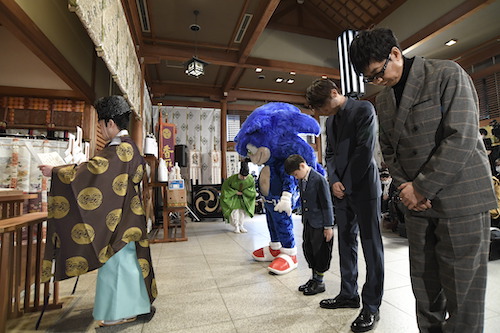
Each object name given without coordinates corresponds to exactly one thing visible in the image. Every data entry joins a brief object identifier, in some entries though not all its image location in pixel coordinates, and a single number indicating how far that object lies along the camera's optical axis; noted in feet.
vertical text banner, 19.67
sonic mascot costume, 8.41
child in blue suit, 6.42
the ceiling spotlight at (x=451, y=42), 18.99
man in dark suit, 5.00
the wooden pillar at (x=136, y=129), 16.34
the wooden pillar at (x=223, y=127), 27.59
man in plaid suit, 3.02
